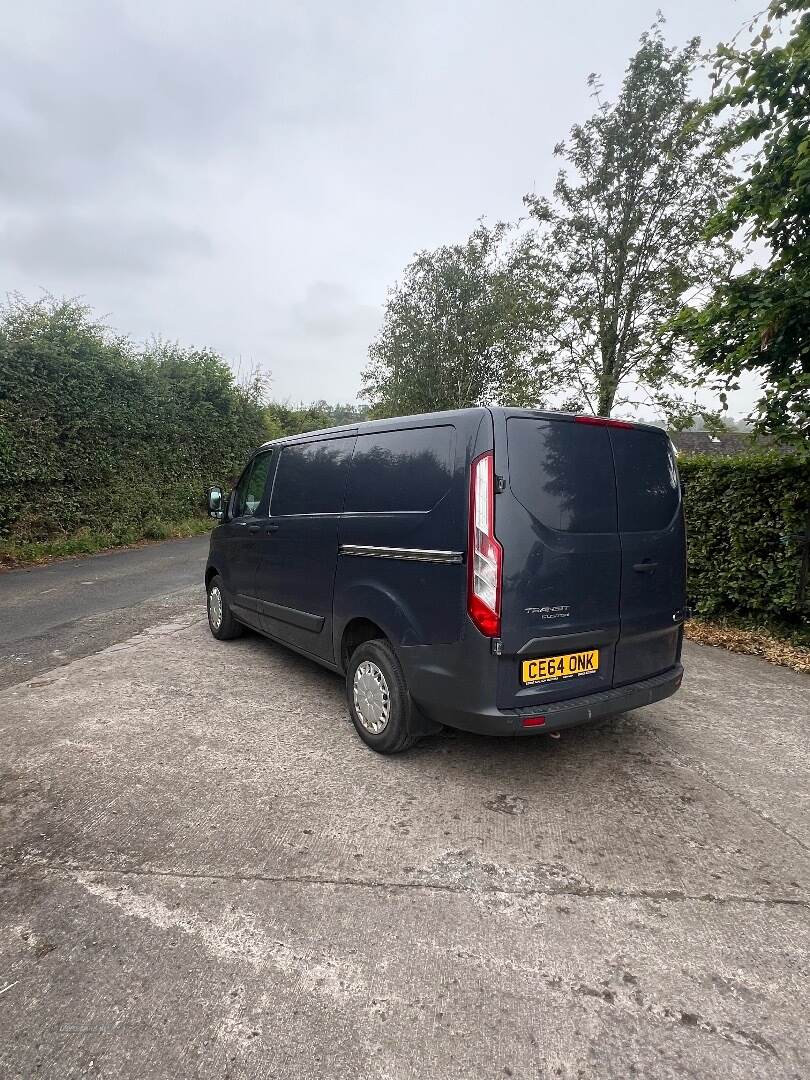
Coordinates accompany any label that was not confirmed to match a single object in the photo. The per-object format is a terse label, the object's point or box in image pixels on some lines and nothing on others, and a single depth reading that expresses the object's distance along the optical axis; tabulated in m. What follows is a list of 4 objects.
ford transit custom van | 2.75
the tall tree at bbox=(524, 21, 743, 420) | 12.91
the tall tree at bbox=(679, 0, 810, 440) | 4.54
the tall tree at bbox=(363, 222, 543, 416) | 28.03
